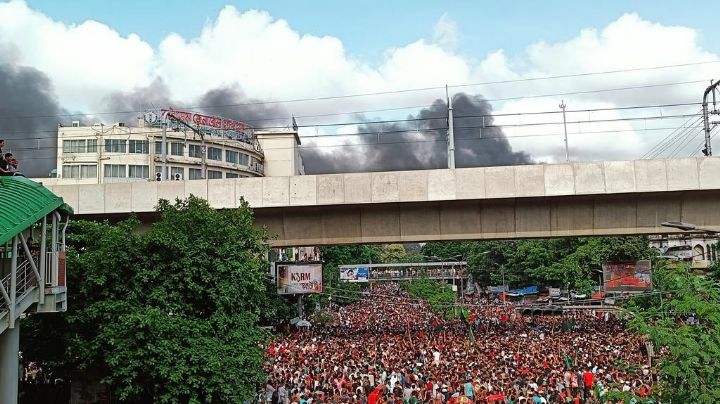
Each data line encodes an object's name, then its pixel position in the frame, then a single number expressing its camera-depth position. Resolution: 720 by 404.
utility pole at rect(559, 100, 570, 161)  24.77
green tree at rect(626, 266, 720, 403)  9.01
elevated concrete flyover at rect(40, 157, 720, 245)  19.30
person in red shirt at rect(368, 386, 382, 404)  15.55
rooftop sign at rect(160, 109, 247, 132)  61.78
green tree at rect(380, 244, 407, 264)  167.00
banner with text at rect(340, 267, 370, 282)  73.38
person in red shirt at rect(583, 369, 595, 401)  18.02
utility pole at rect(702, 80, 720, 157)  22.14
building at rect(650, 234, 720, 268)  67.50
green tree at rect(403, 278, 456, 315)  49.68
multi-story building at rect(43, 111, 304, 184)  66.19
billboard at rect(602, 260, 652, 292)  35.81
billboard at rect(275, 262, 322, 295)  37.59
